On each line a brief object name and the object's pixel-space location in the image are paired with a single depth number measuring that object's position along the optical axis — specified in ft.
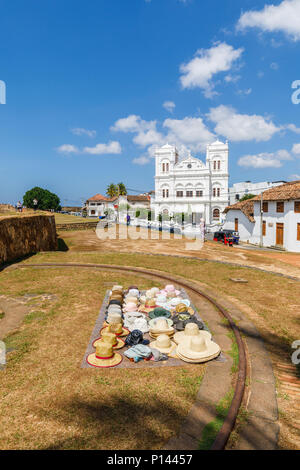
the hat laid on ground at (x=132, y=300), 31.18
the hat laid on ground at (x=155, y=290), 34.16
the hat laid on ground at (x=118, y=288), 33.14
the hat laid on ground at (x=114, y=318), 25.07
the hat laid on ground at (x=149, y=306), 30.37
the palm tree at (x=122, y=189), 299.58
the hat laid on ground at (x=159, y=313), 27.76
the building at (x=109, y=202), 262.26
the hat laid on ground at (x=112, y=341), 21.43
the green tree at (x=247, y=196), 211.00
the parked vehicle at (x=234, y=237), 99.59
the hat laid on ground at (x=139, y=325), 25.25
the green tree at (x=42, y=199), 296.71
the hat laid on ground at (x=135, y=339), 22.48
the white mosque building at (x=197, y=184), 209.87
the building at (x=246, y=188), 223.10
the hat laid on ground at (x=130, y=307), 29.66
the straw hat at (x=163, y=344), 21.94
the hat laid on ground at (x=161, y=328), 23.65
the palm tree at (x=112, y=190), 305.94
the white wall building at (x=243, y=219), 113.60
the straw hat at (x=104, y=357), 19.98
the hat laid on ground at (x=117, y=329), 23.92
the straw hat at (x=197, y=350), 20.21
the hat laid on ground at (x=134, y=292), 33.59
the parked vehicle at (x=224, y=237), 97.19
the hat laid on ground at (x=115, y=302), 29.74
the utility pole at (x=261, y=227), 101.07
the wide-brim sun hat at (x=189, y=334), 22.78
